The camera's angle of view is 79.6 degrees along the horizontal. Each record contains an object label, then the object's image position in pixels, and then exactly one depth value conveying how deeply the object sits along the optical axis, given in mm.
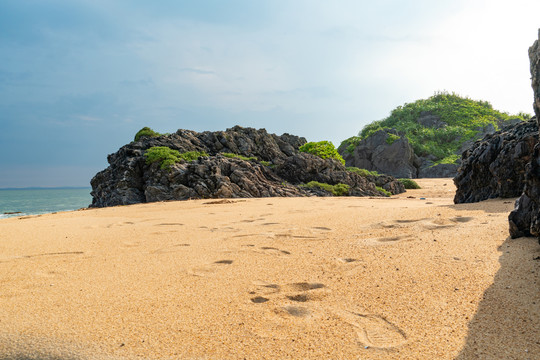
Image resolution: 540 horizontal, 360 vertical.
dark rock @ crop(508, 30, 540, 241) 2121
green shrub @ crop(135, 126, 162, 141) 21483
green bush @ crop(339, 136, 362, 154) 34594
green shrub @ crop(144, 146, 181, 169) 13592
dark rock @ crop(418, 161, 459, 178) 28394
